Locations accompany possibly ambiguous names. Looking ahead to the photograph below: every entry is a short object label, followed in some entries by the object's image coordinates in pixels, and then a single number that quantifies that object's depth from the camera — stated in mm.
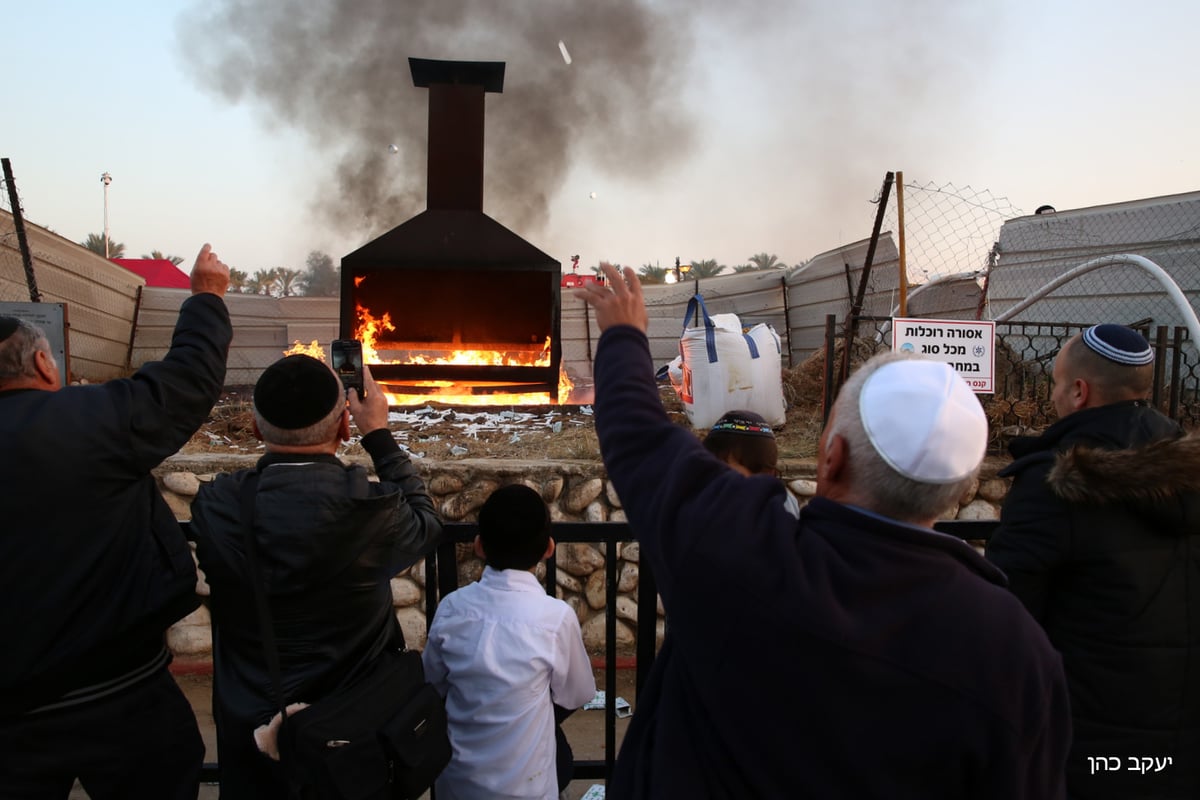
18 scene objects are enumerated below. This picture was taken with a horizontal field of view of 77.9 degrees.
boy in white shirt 1919
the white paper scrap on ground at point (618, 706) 3941
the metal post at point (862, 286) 4934
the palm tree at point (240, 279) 29109
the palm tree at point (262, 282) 29625
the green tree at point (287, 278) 32594
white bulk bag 5266
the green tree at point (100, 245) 30328
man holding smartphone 1637
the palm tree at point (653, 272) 30867
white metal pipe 4680
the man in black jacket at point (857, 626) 972
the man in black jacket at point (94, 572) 1677
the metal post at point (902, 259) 5070
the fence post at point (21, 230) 6262
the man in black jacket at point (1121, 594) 1688
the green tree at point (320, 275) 20734
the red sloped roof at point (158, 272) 17891
